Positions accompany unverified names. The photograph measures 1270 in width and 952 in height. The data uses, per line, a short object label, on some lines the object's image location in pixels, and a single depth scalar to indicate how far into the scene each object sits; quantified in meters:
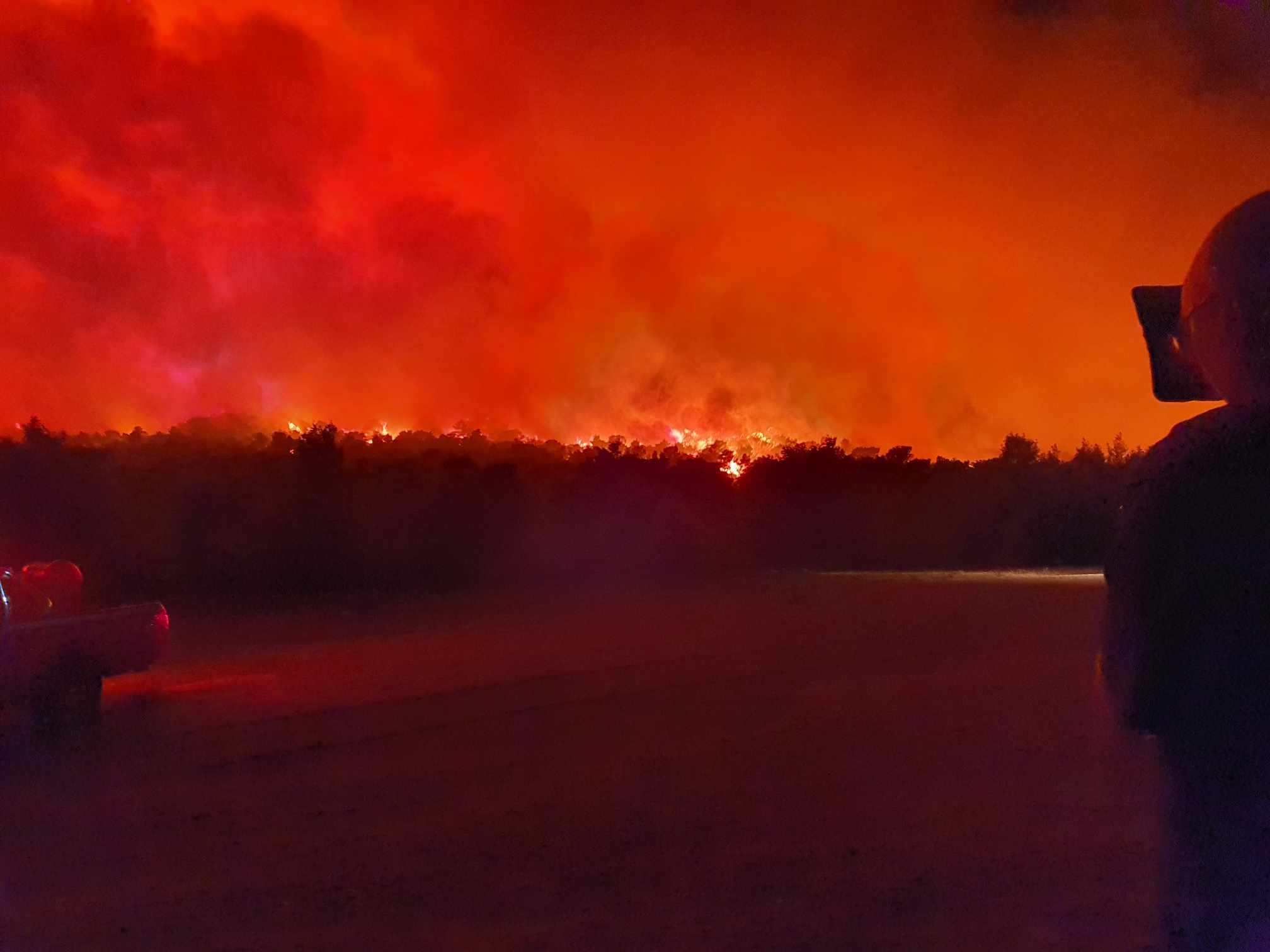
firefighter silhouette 2.76
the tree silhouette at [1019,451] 46.16
